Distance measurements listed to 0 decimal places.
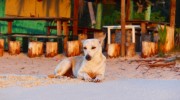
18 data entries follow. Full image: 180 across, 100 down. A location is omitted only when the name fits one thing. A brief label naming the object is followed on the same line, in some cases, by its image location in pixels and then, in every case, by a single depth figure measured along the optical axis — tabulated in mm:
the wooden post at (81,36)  16116
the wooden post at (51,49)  15407
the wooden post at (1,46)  15594
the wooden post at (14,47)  15719
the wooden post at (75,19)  15836
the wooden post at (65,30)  15862
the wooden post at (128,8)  17648
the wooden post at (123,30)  14836
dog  9008
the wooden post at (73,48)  15163
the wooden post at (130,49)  14822
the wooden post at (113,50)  14703
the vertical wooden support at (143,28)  15578
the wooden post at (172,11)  15853
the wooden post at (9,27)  16205
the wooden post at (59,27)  15663
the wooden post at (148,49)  14539
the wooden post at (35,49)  15328
